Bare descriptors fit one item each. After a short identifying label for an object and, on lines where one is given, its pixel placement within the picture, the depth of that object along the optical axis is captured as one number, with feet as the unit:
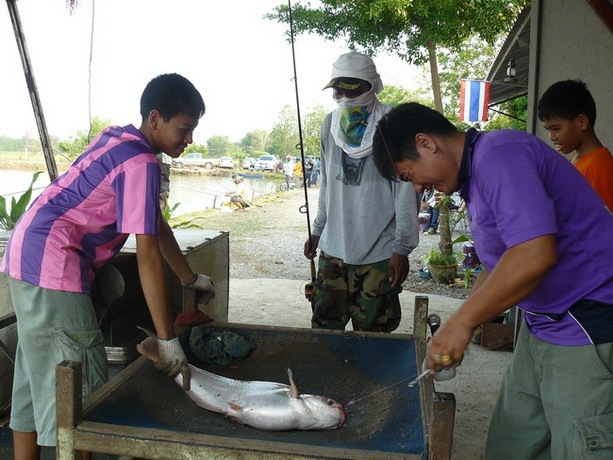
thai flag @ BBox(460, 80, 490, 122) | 37.50
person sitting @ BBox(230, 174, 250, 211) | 60.08
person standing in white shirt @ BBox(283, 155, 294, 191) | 82.48
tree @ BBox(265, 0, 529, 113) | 27.78
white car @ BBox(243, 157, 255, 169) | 111.86
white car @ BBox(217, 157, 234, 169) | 103.09
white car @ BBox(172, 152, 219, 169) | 101.09
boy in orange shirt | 8.16
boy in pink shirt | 6.53
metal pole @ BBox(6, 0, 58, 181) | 15.51
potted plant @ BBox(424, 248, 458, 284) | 25.77
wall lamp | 26.22
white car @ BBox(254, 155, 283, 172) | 108.47
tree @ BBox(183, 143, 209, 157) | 108.05
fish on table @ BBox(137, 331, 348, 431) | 6.88
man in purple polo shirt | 4.70
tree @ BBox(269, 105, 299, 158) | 117.80
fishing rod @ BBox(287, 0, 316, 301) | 12.99
